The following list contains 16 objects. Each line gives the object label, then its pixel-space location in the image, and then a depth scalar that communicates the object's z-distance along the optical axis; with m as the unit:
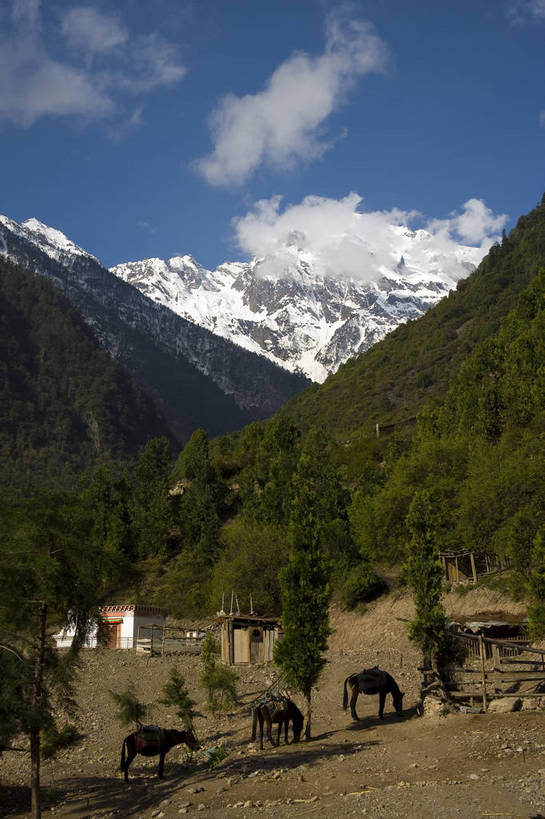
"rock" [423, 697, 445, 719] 18.45
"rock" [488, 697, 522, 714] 18.12
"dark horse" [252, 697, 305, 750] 19.38
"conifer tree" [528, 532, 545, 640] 23.20
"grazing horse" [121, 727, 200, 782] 18.11
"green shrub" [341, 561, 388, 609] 47.25
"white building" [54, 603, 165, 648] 49.72
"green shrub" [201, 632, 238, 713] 26.02
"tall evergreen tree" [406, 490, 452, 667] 19.28
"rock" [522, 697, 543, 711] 18.15
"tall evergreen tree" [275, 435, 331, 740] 20.72
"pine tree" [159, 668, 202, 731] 21.34
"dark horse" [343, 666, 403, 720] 20.00
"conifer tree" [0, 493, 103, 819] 14.56
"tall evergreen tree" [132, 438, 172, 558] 75.62
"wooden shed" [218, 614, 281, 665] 39.19
